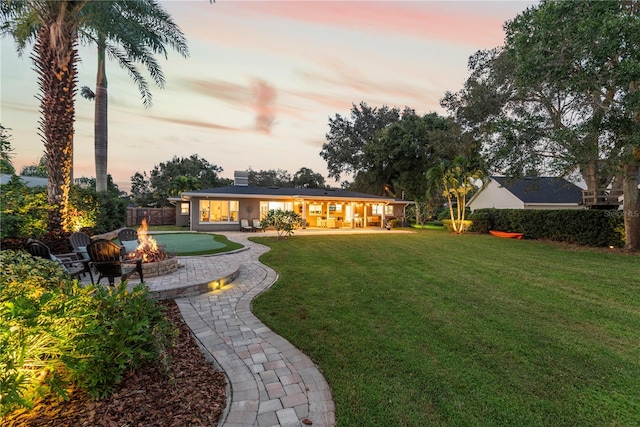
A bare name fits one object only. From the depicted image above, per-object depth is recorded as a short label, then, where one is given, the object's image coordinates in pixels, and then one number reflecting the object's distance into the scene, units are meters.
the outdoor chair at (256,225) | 17.84
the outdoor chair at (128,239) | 7.06
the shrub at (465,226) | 19.49
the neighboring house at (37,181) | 18.30
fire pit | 6.05
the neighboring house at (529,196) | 20.77
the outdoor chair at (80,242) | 6.09
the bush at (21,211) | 5.86
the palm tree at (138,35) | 7.94
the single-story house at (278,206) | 17.67
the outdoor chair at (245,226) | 17.73
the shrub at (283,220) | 14.08
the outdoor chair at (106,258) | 4.94
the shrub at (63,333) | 1.87
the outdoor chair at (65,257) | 4.75
